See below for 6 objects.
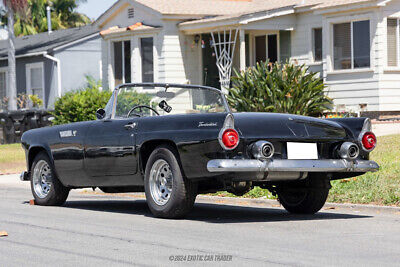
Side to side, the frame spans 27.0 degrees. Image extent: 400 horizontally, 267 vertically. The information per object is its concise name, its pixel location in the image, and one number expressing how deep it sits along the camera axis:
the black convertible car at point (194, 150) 8.55
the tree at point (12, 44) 36.84
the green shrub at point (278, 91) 22.20
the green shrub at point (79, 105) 25.42
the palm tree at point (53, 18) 51.71
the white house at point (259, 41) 23.28
